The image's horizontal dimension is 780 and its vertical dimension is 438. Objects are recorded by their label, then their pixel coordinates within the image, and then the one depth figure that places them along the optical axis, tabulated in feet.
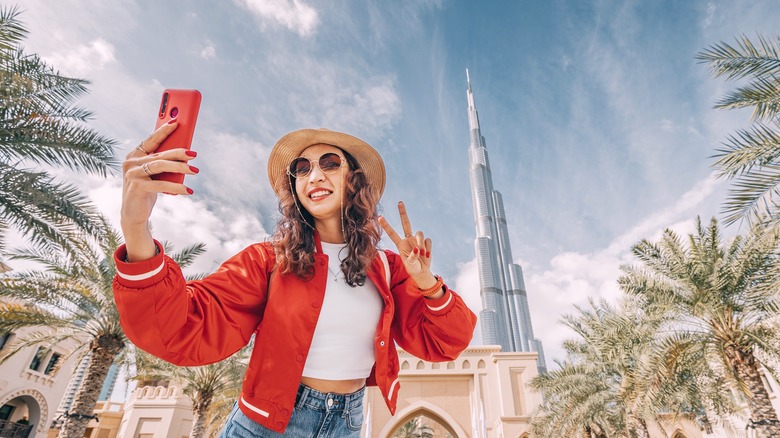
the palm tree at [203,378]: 46.80
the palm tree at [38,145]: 20.63
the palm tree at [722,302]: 31.04
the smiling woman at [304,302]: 3.63
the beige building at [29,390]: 60.85
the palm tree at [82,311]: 30.30
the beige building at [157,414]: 76.38
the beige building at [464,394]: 77.61
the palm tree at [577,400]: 46.47
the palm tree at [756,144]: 20.54
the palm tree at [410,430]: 90.86
